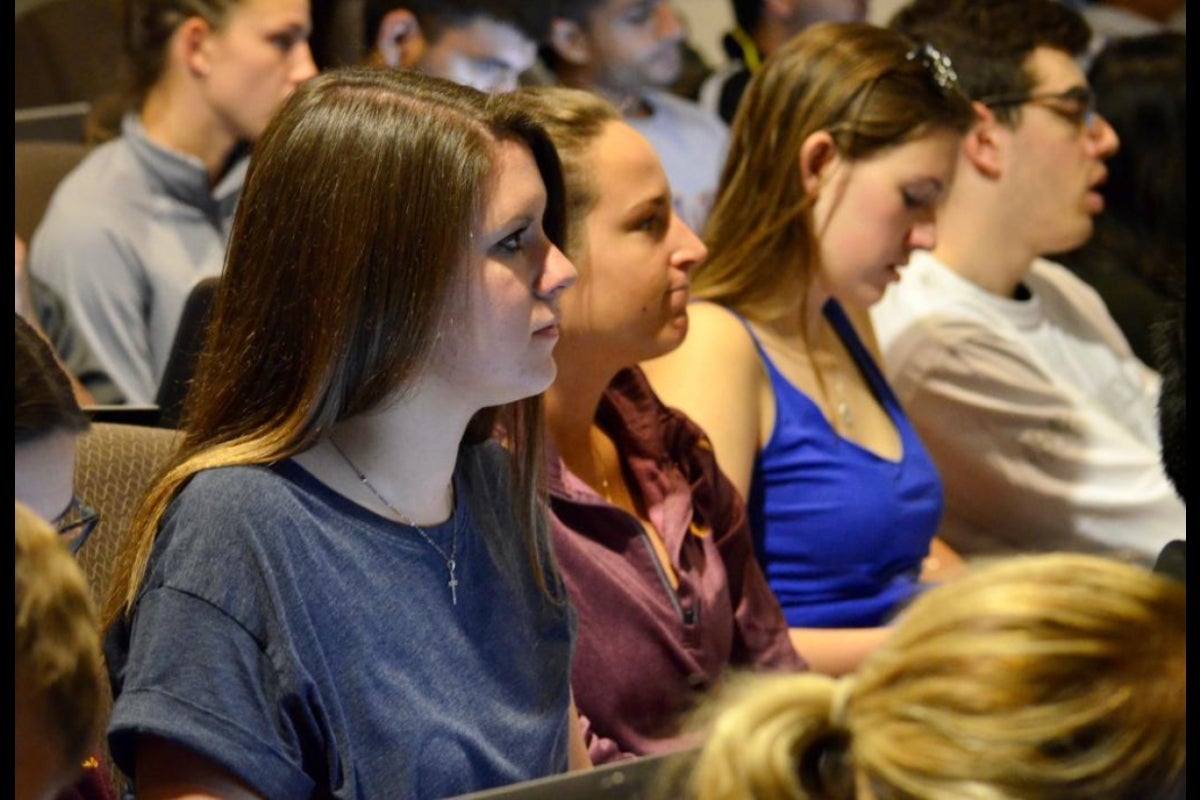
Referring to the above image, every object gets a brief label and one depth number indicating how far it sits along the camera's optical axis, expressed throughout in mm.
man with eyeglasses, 5183
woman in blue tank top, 4873
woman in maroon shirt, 4579
